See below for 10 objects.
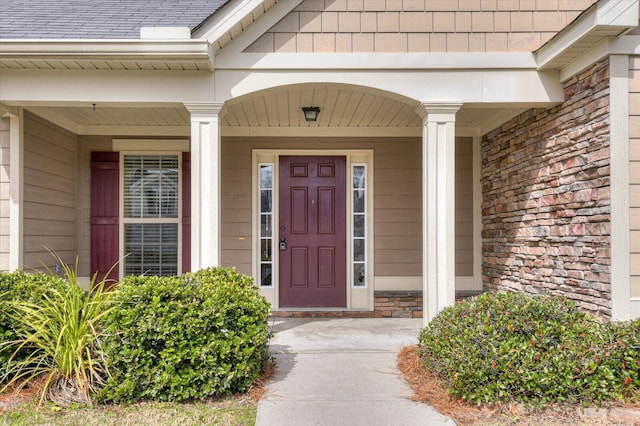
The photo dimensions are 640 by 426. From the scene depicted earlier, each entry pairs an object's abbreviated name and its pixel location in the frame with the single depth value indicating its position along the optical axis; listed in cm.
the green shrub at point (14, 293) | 289
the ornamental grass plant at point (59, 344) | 276
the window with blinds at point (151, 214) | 540
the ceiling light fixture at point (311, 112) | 466
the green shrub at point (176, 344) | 272
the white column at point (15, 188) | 399
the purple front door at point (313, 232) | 552
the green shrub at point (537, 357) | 260
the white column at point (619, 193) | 322
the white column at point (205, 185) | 381
